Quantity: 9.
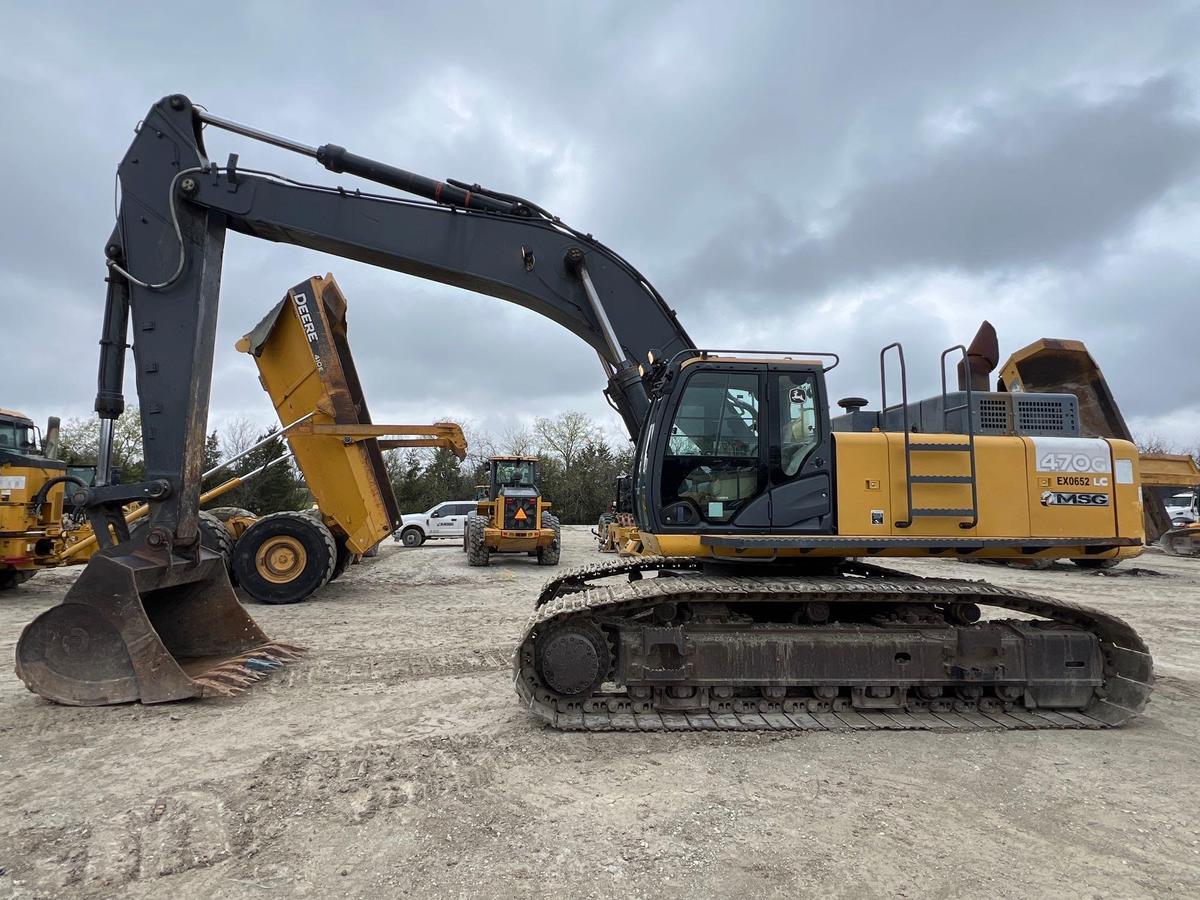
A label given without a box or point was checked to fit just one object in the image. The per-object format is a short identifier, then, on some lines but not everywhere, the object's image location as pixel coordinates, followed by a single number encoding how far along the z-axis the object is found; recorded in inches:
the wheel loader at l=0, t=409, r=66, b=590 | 449.4
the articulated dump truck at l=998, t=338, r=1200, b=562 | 336.5
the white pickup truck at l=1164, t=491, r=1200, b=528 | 1005.2
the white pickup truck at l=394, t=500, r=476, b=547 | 986.1
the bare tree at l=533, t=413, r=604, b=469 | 2070.6
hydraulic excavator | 196.7
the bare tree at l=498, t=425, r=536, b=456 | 2119.8
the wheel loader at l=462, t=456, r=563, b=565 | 671.8
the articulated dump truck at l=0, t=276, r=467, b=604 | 414.6
